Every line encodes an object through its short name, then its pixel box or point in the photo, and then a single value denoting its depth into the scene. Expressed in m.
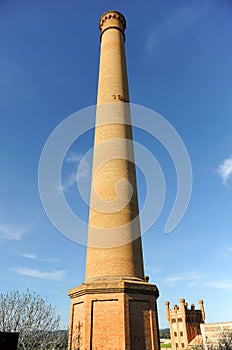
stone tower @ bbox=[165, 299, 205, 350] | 46.03
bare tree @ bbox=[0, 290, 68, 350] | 11.59
